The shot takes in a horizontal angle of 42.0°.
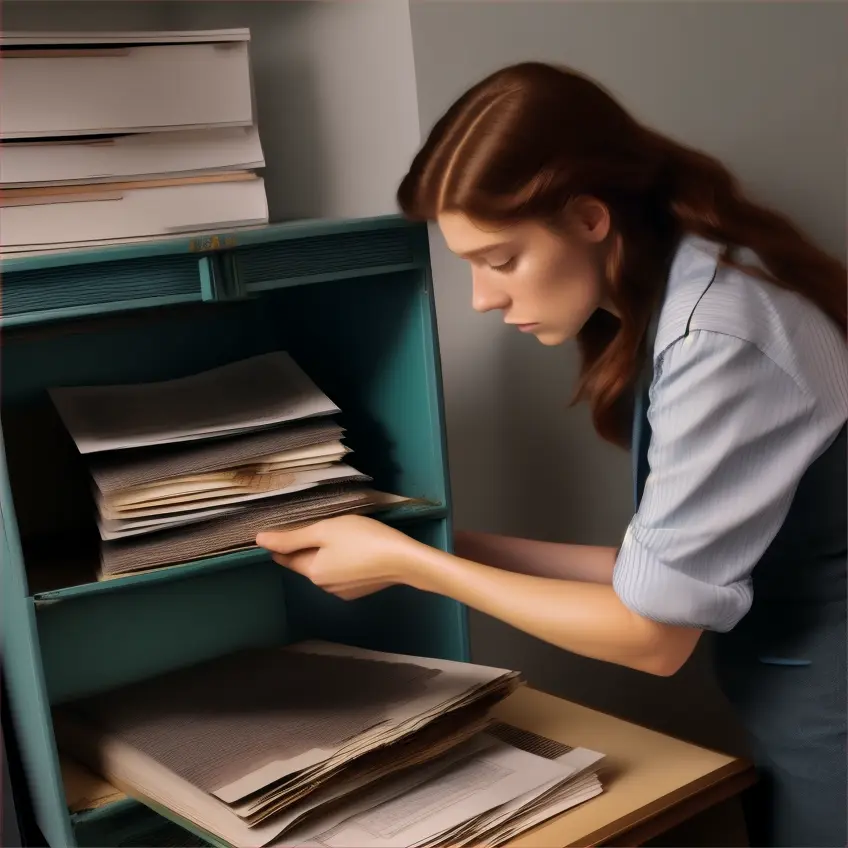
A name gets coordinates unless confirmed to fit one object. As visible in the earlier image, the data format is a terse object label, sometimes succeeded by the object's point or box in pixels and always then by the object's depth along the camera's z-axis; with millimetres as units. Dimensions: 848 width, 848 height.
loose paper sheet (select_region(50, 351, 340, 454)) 1162
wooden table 1069
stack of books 1143
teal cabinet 1043
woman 959
